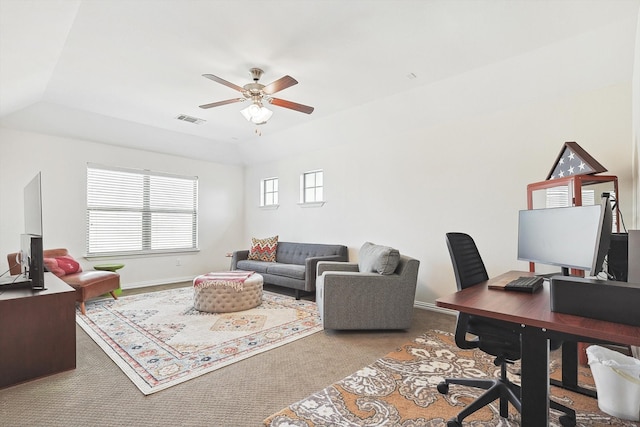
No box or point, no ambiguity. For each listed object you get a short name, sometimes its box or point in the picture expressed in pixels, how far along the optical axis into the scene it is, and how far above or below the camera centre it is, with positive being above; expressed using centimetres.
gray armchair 333 -88
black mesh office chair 175 -74
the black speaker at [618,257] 195 -26
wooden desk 115 -43
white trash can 181 -100
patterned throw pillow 585 -66
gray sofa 470 -84
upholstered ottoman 397 -102
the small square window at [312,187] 577 +52
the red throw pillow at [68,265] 427 -71
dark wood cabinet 230 -92
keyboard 176 -40
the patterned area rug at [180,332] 253 -124
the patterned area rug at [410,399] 185 -121
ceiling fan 321 +123
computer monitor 151 -12
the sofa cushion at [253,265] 536 -90
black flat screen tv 255 -26
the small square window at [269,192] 664 +48
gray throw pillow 343 -51
